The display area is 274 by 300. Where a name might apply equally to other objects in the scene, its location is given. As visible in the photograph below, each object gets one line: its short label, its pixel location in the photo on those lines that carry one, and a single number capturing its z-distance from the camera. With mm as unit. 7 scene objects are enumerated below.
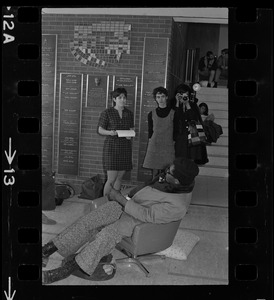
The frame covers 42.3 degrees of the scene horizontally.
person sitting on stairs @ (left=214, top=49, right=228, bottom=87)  2957
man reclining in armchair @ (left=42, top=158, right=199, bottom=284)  2344
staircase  3215
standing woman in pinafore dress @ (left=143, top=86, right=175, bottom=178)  3154
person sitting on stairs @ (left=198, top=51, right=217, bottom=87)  3934
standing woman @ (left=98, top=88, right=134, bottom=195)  3086
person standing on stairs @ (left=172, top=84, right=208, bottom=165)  2990
